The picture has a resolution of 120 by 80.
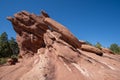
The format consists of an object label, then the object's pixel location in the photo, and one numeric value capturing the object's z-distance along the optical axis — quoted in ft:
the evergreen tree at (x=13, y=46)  116.37
